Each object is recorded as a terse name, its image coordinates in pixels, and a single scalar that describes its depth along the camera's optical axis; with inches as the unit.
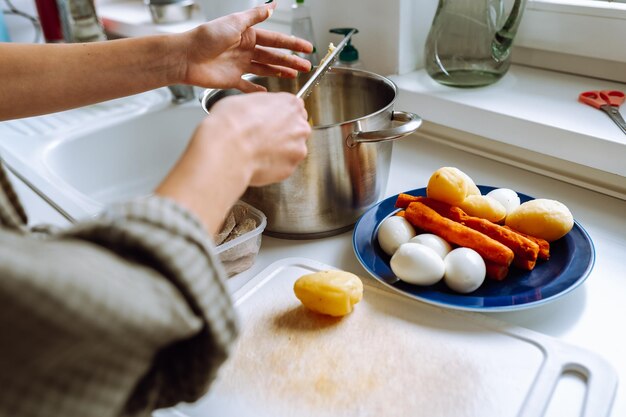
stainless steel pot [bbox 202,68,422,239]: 26.0
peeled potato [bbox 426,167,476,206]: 26.2
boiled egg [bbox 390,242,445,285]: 23.5
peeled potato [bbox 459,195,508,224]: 26.4
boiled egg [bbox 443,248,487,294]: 23.4
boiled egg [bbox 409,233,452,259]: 24.8
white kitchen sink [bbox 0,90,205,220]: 40.5
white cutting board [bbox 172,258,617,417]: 19.4
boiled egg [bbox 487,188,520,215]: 27.2
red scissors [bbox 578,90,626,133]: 32.4
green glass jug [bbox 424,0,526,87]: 36.7
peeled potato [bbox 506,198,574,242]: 25.2
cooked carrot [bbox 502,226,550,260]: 25.0
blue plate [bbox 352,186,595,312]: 22.8
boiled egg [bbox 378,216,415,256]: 25.8
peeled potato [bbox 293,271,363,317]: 22.9
